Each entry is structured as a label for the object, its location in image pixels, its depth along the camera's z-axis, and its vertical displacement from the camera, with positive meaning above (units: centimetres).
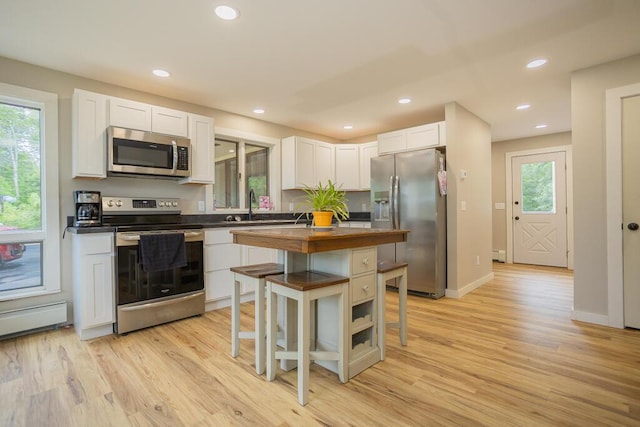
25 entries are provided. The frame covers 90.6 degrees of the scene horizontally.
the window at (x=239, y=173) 429 +59
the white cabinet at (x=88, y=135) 288 +76
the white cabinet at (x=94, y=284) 269 -59
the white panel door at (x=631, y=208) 279 +2
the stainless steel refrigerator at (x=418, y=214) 384 -2
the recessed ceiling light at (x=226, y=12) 211 +138
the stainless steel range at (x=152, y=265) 283 -47
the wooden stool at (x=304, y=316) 179 -61
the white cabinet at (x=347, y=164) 529 +83
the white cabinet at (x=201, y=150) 359 +76
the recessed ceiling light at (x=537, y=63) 286 +137
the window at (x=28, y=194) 279 +21
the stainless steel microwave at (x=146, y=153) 301 +63
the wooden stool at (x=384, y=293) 227 -62
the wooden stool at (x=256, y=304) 212 -63
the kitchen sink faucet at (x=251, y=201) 435 +18
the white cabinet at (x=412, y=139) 405 +101
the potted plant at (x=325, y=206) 231 +6
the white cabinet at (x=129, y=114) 305 +101
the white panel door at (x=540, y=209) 580 +4
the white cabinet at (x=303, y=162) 475 +80
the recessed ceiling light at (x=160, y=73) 300 +138
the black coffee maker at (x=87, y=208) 286 +7
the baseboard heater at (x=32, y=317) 266 -88
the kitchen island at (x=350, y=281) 203 -46
